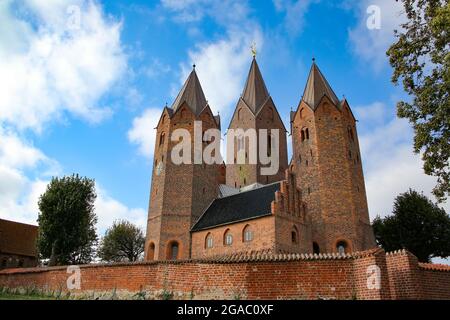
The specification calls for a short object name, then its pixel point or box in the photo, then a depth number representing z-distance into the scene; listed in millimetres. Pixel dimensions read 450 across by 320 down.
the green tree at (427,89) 14008
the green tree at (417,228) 35500
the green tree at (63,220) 30953
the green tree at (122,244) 47531
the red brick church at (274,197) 28266
